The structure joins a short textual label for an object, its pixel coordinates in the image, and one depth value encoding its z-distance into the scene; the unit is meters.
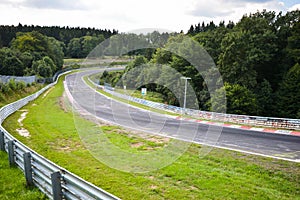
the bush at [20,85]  33.96
